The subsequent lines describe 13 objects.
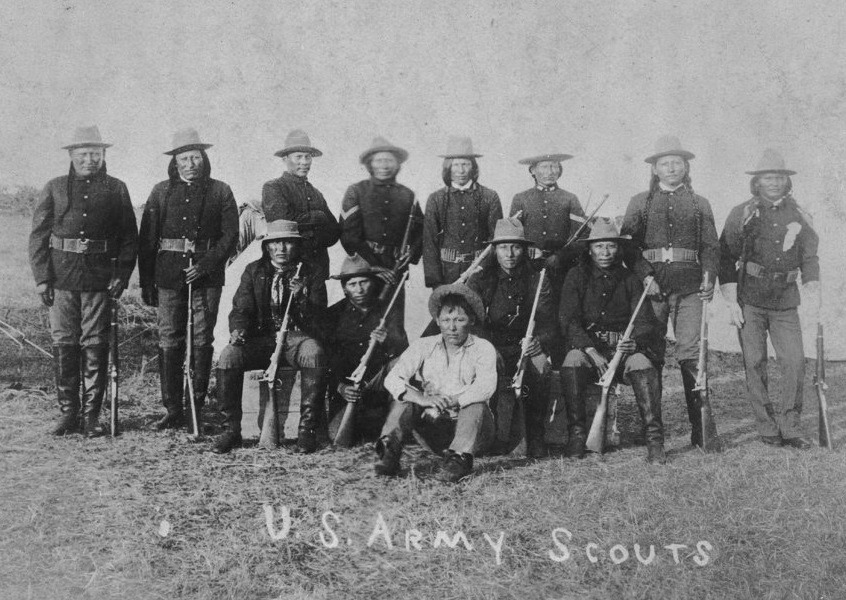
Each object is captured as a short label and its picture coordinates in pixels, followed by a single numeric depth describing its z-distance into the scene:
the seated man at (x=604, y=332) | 5.81
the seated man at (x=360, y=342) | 6.23
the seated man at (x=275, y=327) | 5.94
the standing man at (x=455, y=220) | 6.81
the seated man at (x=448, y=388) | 5.23
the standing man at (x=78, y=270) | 6.17
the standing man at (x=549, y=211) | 7.06
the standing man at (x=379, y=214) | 6.94
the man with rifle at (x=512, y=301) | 6.14
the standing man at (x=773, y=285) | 6.27
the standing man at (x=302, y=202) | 6.79
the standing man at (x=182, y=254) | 6.54
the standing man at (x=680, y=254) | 6.32
